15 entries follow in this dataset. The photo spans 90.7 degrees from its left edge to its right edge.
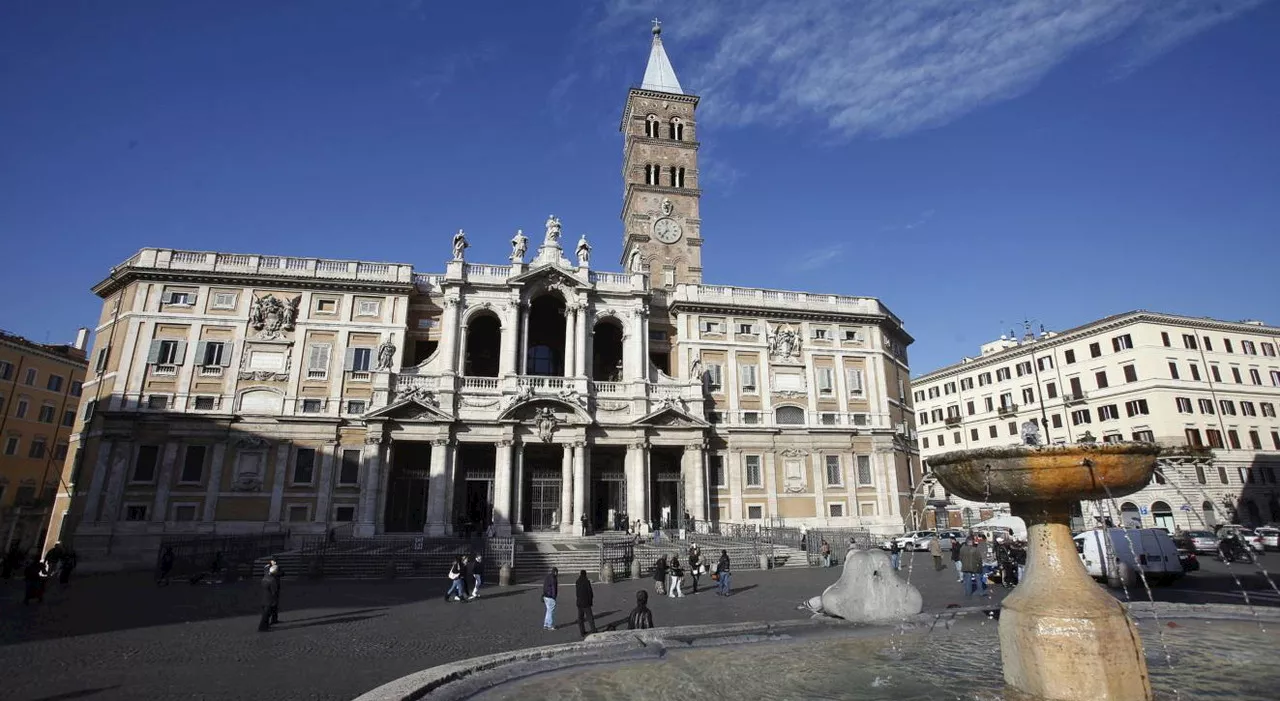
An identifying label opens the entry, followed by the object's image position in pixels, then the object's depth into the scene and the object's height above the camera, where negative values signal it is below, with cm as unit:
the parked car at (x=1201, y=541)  2704 -122
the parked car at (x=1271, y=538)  2908 -117
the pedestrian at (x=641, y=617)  1126 -181
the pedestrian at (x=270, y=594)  1270 -158
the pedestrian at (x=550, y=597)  1262 -162
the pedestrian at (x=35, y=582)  1580 -172
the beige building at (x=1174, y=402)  4159 +772
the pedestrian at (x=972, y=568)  1569 -135
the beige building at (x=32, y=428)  4078 +564
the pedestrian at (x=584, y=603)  1166 -161
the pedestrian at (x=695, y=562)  1985 -157
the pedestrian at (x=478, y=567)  1814 -154
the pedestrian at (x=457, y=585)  1689 -186
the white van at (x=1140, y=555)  1720 -114
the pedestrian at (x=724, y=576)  1784 -173
